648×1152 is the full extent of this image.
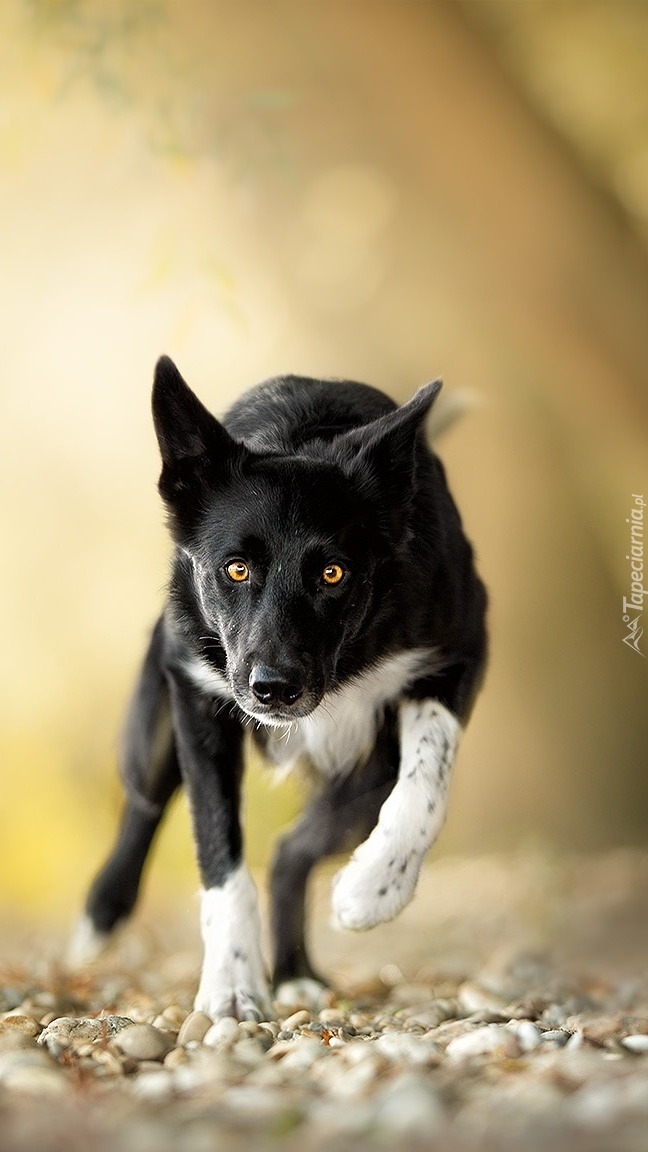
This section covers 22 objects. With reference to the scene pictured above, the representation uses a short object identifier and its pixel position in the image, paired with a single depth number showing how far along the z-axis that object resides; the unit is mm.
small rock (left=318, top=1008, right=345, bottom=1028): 5839
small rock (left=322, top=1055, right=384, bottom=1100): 3787
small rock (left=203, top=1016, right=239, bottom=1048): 5105
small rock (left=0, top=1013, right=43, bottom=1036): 5391
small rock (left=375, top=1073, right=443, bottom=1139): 3273
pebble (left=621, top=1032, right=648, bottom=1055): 4887
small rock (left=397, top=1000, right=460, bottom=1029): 5926
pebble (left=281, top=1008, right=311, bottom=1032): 5719
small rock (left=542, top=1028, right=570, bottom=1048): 4902
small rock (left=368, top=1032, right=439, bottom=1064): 4410
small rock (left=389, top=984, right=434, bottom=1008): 7016
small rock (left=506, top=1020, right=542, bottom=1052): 4785
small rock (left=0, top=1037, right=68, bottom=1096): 3975
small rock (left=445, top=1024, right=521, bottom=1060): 4570
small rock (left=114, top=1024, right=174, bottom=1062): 4784
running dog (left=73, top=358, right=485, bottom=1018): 5816
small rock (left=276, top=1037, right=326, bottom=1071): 4441
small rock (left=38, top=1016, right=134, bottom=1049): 5090
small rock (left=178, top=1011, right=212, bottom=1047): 5375
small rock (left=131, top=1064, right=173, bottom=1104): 3813
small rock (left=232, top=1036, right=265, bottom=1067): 4523
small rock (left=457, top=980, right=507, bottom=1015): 6380
